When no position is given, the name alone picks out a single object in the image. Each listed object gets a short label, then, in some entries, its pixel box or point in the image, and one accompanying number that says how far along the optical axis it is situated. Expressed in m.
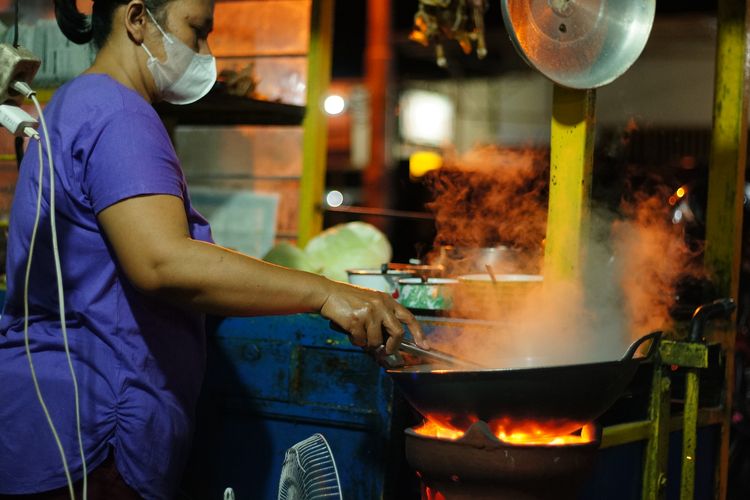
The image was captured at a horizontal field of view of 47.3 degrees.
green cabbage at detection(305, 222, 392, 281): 4.13
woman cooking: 1.84
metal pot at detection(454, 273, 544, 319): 2.96
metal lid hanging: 2.64
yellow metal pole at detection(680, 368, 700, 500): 2.98
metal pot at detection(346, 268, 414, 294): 3.32
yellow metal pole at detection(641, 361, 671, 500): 2.96
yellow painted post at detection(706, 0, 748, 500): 3.67
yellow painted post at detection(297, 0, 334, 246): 5.29
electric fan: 2.46
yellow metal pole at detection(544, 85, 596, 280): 2.84
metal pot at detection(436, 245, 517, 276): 3.47
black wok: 1.99
